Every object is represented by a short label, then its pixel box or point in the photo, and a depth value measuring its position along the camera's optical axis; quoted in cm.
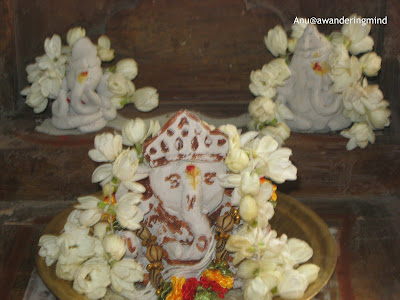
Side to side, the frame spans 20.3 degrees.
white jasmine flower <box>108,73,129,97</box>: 99
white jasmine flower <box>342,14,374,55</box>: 98
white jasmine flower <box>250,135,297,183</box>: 74
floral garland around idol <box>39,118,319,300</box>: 73
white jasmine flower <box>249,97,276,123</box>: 97
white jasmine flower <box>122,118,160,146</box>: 75
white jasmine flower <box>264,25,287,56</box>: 99
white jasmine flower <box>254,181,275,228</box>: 74
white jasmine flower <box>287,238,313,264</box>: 76
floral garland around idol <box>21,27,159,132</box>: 98
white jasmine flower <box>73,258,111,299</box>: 73
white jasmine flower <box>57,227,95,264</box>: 75
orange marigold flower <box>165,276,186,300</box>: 74
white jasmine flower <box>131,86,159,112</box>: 101
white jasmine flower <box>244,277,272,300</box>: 72
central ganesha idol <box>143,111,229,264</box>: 74
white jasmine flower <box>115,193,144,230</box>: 73
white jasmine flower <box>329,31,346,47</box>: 98
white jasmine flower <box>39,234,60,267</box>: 76
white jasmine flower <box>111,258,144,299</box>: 74
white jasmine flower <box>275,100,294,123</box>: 99
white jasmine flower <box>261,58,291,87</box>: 98
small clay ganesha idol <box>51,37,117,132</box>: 98
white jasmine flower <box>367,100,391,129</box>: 97
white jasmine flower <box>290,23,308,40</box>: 99
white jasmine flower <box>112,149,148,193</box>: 73
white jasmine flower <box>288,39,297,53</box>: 100
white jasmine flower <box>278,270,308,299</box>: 72
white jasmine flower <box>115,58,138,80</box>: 101
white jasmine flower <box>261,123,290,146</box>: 96
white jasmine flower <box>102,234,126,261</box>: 74
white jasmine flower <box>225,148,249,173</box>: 73
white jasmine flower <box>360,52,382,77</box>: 98
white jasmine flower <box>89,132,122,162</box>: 74
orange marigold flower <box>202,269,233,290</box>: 75
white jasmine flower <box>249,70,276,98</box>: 98
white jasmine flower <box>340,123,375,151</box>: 97
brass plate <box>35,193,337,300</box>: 74
